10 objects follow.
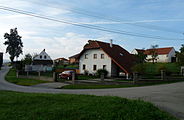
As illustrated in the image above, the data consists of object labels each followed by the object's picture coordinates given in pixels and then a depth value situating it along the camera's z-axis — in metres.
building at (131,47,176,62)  67.81
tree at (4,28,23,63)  70.06
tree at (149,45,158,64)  53.84
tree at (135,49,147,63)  33.93
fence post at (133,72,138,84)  21.65
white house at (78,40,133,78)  33.04
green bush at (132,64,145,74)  25.98
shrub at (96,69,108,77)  32.75
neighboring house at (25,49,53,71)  66.36
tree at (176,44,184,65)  32.28
